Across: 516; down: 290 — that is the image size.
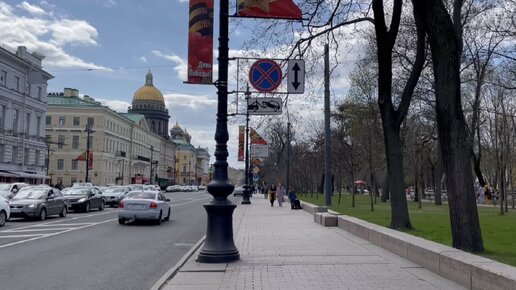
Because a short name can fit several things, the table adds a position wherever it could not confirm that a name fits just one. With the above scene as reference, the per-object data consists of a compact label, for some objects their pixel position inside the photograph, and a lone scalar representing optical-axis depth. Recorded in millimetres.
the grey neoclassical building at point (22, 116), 58834
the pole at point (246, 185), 41162
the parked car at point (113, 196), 40656
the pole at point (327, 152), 23964
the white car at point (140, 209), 23219
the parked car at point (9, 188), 30688
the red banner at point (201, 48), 11539
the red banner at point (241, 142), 43656
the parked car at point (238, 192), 83875
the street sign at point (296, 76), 13359
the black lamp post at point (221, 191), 10891
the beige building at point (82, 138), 96312
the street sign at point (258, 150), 41406
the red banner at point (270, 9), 11234
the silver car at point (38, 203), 25016
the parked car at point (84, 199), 32312
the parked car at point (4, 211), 21603
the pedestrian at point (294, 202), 34781
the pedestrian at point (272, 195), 40944
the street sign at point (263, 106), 13711
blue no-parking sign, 12438
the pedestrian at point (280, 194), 41328
